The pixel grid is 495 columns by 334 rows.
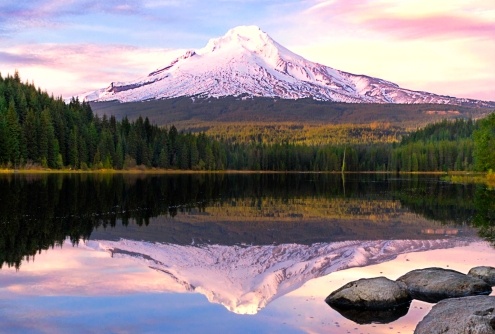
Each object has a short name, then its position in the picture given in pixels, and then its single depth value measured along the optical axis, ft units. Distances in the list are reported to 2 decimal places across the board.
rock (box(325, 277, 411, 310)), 61.67
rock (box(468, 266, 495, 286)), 70.93
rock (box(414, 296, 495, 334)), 45.39
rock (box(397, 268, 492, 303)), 65.57
